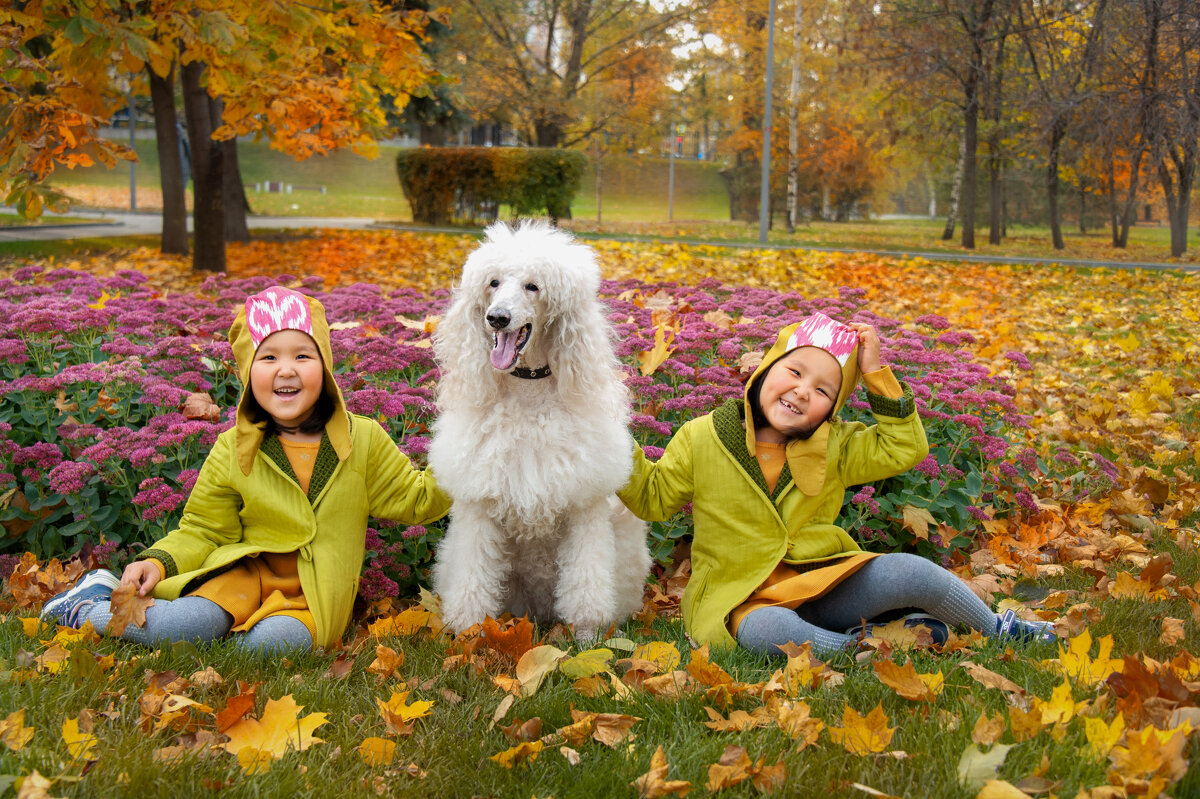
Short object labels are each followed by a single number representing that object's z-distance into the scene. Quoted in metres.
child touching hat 2.90
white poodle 2.84
